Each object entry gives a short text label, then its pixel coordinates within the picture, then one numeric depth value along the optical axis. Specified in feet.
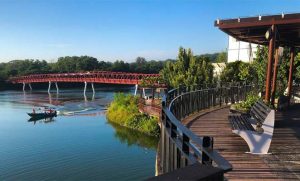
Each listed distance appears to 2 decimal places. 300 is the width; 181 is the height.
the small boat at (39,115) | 105.19
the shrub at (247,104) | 24.75
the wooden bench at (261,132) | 14.91
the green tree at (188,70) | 86.92
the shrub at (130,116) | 80.92
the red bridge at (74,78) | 192.13
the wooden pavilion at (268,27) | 21.88
